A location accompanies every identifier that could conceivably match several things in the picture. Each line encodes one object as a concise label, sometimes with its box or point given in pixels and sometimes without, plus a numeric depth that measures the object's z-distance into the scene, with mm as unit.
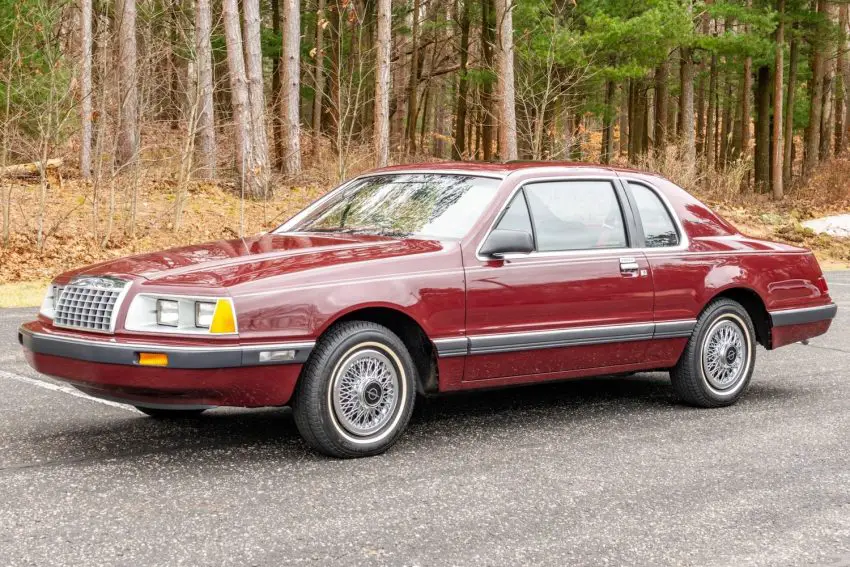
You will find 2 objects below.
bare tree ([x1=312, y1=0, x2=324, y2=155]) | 31719
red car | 5207
